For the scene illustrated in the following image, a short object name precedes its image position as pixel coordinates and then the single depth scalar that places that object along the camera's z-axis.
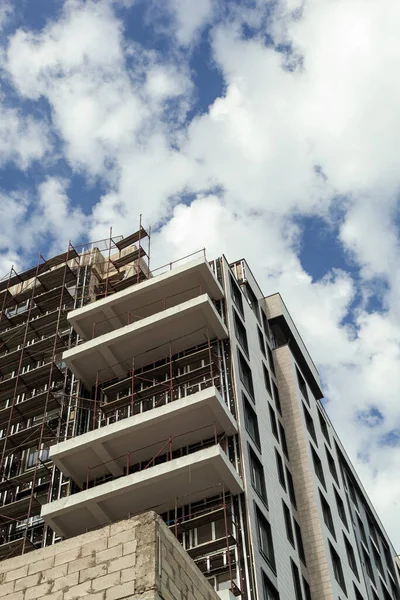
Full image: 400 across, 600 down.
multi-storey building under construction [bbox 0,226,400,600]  31.06
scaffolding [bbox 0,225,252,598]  30.72
